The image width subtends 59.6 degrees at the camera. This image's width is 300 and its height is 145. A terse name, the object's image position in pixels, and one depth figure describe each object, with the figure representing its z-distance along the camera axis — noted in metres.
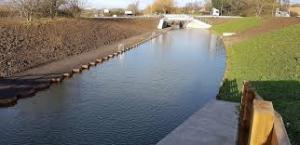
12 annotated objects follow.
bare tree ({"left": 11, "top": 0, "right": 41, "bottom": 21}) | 27.37
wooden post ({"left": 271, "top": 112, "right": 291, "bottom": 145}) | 2.42
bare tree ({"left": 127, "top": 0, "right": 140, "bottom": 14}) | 81.02
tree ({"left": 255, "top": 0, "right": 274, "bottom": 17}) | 68.26
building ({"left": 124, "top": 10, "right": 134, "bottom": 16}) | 68.27
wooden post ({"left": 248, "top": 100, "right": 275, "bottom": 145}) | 2.55
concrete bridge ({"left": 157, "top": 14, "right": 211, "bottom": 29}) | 58.72
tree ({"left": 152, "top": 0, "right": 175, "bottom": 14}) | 81.62
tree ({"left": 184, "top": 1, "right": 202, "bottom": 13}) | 94.75
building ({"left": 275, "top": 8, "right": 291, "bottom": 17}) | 63.58
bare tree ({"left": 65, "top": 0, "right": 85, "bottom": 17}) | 38.49
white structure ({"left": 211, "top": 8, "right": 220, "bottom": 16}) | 71.53
